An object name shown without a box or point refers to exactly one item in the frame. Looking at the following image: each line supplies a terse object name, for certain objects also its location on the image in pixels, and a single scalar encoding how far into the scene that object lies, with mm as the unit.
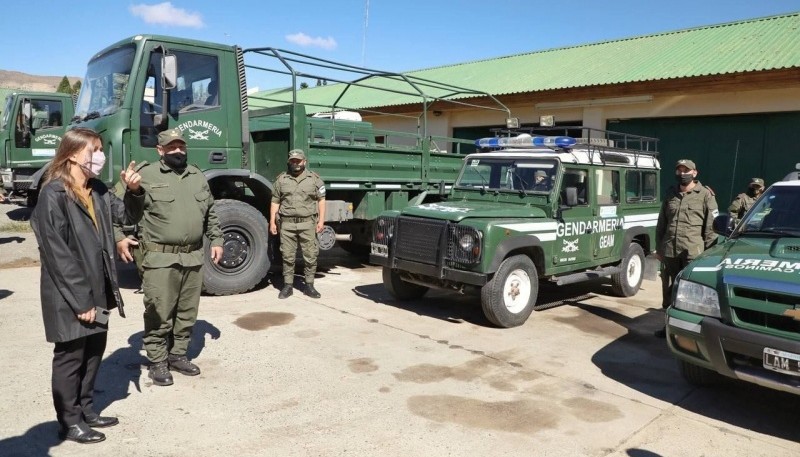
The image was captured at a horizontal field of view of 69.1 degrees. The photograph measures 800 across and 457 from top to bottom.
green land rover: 5738
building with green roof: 9961
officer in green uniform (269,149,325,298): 6672
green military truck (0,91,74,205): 13117
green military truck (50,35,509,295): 6074
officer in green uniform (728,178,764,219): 8719
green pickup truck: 3402
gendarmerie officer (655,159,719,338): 5641
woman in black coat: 2963
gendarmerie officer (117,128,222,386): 3922
